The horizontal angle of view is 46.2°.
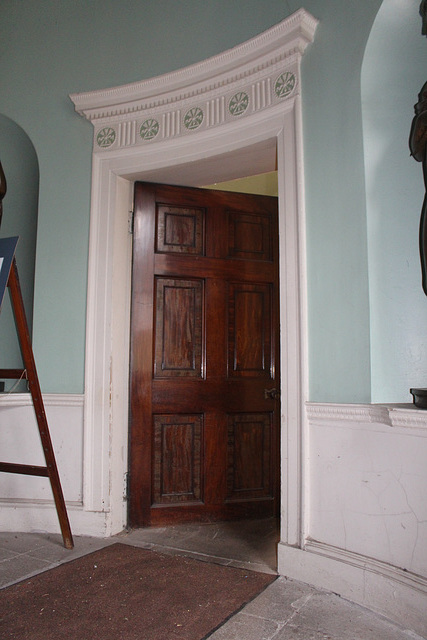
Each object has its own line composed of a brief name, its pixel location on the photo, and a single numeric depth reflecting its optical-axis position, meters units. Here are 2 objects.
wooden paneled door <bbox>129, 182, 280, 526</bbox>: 3.10
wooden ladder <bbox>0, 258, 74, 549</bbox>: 2.52
